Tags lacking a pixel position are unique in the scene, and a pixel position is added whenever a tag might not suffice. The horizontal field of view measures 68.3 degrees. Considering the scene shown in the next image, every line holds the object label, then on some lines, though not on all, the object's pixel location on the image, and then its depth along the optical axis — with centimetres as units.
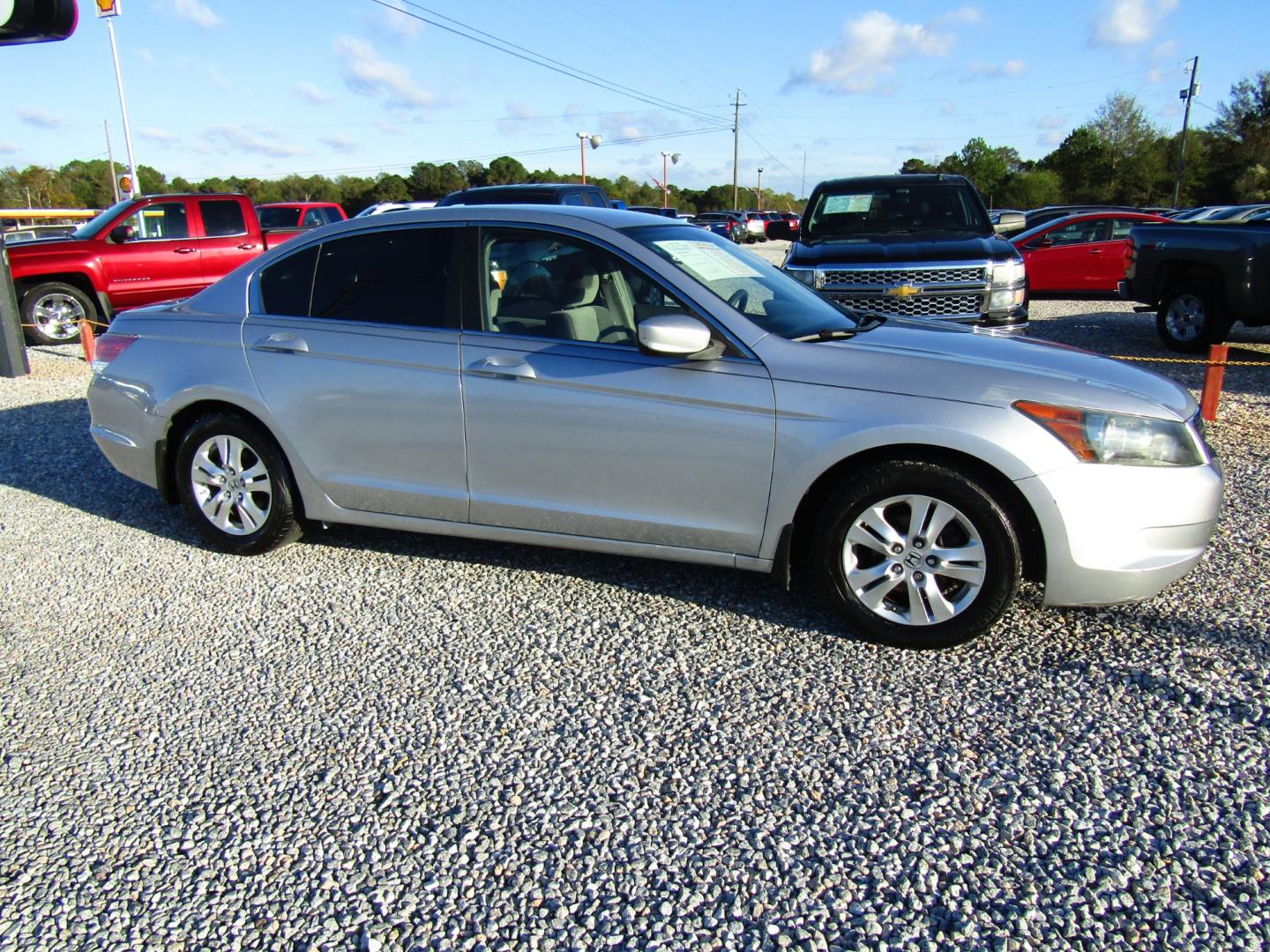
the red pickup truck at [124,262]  1187
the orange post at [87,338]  1075
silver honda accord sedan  349
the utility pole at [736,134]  7181
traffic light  444
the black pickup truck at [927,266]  743
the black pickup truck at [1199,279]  928
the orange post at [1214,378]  686
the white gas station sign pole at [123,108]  3316
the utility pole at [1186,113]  4703
